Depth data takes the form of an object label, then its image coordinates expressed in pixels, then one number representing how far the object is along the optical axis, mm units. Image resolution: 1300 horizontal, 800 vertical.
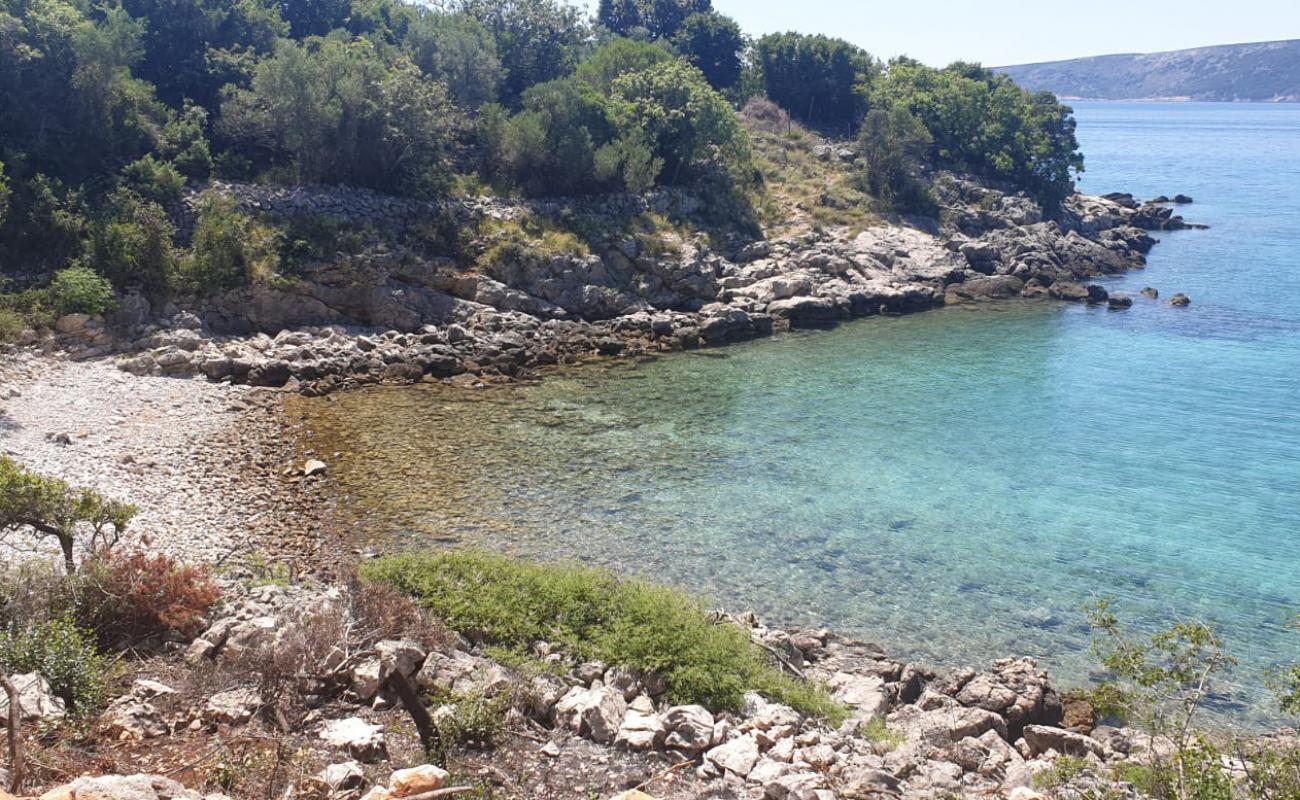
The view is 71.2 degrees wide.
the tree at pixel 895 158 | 65750
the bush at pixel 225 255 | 37906
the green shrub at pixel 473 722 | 12031
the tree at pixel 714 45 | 84938
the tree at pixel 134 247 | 36531
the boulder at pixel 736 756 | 11961
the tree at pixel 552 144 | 50375
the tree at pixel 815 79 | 81438
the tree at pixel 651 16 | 93625
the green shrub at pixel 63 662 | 11523
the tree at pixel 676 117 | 55750
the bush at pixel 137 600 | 13836
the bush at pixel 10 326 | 31958
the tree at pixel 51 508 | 14523
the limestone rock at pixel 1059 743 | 14883
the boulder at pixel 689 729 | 12539
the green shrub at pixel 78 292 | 34281
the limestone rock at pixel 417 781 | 9641
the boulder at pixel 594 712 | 12734
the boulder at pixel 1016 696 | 16078
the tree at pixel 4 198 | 33906
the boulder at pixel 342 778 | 10328
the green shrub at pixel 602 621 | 14836
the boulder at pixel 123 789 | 8383
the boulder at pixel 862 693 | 16062
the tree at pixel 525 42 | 64000
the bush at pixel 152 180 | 40094
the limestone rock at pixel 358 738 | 11367
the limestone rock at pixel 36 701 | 10805
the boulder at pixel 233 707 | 11906
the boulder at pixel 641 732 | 12508
